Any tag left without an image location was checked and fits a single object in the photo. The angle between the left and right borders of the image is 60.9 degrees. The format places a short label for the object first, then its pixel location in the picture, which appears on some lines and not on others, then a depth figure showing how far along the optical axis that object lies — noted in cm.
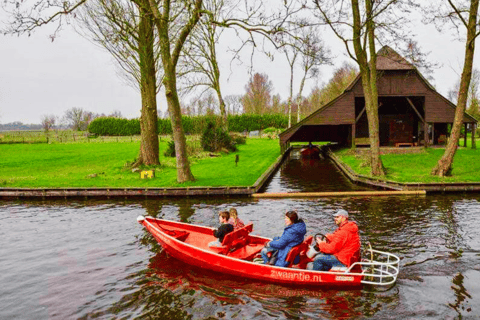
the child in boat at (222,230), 1140
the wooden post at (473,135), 3793
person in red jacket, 972
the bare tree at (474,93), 6200
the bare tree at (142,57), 2719
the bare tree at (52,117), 13150
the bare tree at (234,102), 13062
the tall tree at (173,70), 2070
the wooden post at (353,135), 3845
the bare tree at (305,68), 6184
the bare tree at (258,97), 9351
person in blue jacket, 1010
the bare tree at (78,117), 10292
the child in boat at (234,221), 1189
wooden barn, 3759
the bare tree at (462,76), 2360
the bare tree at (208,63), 4669
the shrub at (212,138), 4203
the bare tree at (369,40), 2402
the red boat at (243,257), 975
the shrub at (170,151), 3884
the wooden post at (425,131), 3820
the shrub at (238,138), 5188
